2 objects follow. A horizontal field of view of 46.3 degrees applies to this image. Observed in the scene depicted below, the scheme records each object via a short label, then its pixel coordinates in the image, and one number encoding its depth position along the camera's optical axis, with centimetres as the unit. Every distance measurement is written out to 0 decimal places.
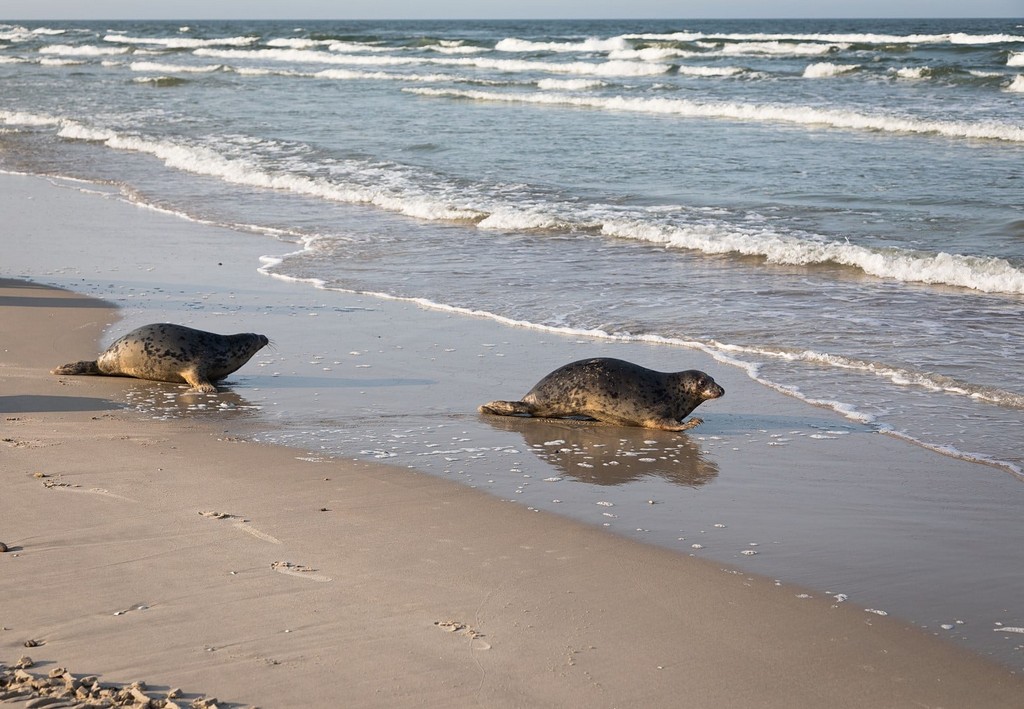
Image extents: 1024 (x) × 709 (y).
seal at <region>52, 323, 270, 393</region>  708
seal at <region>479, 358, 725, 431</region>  644
